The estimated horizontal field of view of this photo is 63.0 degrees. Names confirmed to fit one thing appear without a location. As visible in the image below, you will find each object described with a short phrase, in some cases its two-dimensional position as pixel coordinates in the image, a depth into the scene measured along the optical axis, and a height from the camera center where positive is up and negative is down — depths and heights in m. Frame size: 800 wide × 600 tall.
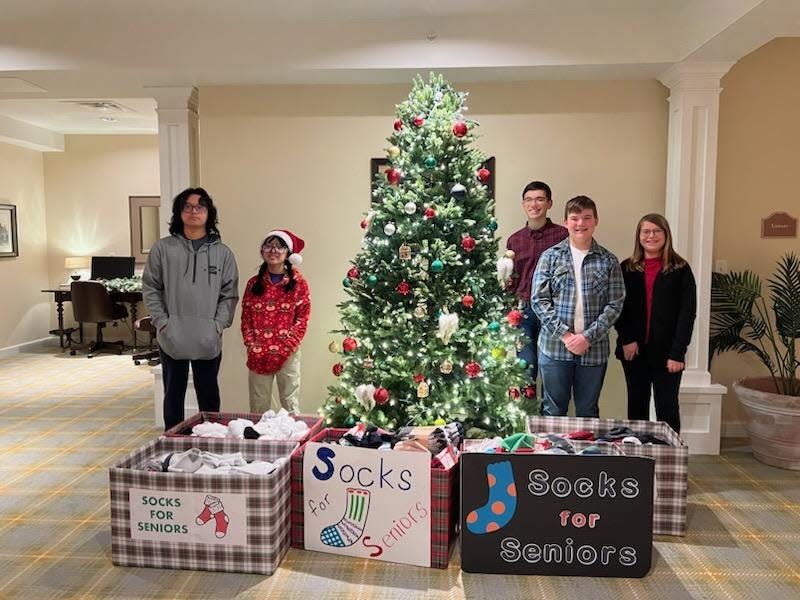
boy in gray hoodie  3.14 -0.18
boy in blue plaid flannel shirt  3.02 -0.23
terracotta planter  3.44 -0.90
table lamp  7.54 -0.13
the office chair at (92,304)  6.90 -0.55
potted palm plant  3.46 -0.50
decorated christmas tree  3.23 -0.24
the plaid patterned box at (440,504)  2.35 -0.92
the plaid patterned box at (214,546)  2.29 -0.98
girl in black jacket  3.11 -0.30
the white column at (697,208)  3.68 +0.28
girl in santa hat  3.34 -0.30
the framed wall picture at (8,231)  7.11 +0.22
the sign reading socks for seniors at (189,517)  2.31 -0.94
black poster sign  2.26 -0.90
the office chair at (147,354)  6.09 -1.01
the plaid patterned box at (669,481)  2.58 -0.90
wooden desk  7.04 -0.51
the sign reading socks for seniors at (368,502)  2.34 -0.91
